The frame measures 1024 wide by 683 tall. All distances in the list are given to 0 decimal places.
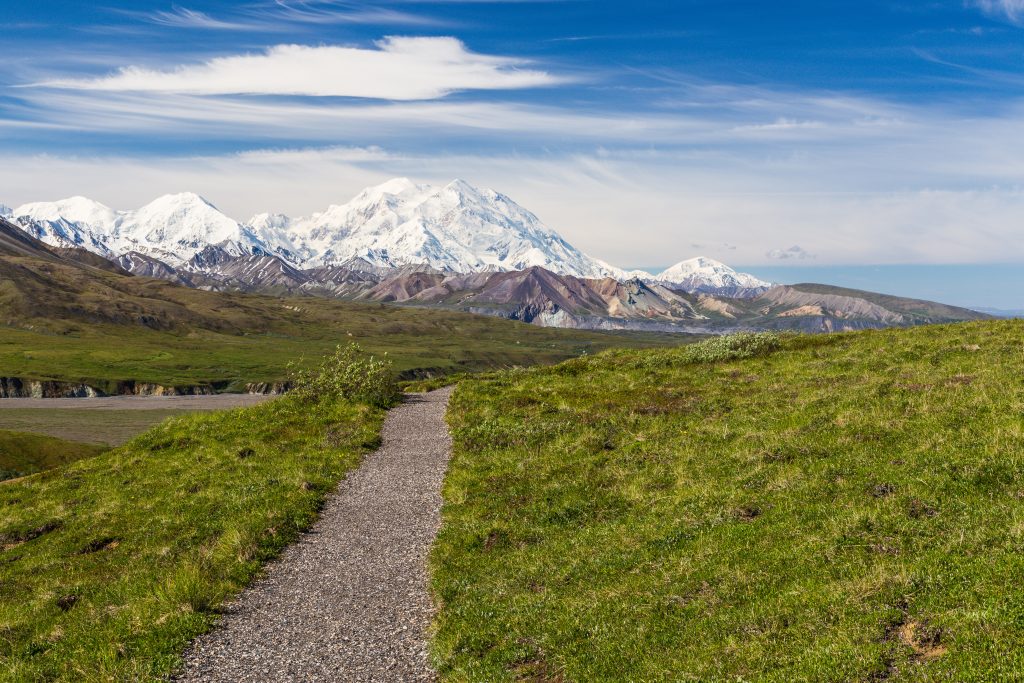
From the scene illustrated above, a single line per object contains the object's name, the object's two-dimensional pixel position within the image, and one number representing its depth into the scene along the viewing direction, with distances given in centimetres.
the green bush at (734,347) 4669
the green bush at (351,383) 4584
